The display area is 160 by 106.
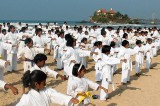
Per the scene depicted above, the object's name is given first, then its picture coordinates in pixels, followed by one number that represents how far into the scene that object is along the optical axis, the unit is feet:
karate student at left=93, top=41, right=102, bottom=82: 31.71
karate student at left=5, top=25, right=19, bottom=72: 46.74
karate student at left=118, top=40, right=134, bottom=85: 39.11
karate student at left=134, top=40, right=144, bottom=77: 45.56
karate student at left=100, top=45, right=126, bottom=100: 31.04
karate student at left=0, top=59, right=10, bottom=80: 26.13
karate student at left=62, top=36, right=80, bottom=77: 36.56
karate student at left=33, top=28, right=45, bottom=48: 45.05
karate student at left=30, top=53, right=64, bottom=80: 25.22
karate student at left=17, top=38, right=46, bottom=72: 35.50
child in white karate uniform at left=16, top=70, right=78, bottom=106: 16.42
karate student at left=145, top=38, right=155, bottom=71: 50.71
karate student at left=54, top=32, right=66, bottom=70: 48.96
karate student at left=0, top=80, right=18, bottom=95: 19.26
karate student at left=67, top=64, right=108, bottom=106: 22.33
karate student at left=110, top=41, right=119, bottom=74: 42.34
